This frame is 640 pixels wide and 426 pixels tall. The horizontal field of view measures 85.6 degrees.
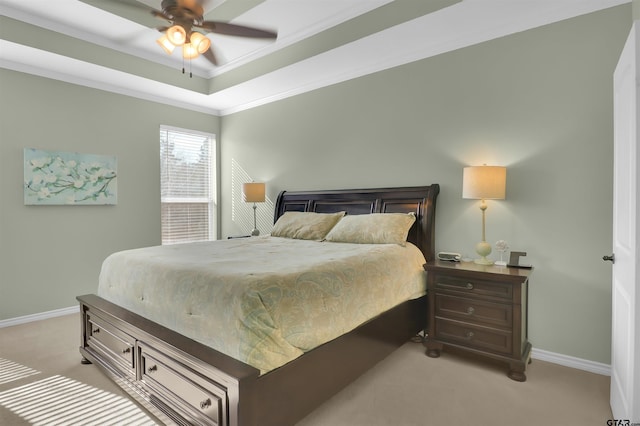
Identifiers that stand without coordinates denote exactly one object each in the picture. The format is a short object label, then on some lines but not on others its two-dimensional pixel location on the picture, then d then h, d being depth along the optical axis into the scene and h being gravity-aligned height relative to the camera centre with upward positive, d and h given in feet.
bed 5.24 -2.60
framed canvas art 12.41 +1.12
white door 5.13 -0.55
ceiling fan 7.65 +4.34
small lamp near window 15.29 +0.68
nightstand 8.07 -2.60
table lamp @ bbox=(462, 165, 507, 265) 8.96 +0.61
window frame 18.56 +0.88
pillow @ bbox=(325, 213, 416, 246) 10.29 -0.67
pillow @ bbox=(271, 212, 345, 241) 11.92 -0.64
